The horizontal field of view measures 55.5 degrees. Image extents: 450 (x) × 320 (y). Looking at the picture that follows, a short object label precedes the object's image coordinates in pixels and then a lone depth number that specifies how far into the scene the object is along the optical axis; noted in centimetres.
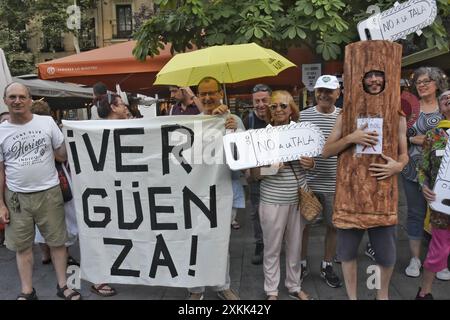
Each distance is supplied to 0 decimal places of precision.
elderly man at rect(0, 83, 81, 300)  328
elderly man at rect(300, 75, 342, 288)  361
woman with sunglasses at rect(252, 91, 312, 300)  320
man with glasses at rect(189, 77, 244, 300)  324
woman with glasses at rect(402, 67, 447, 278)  359
